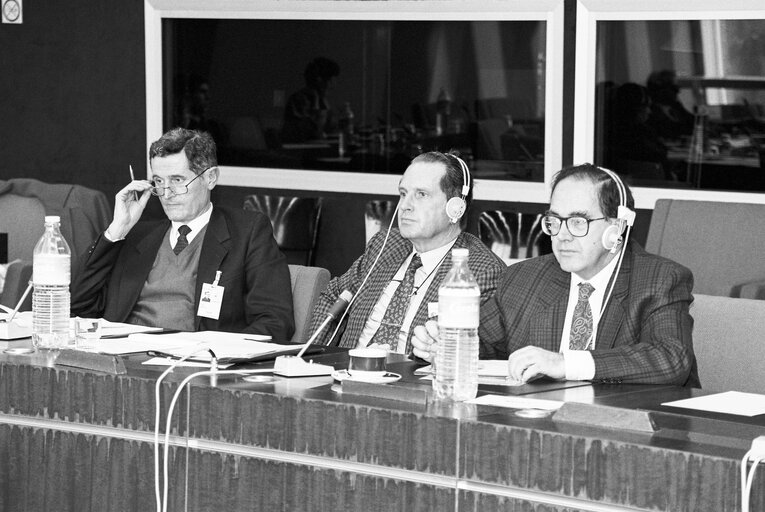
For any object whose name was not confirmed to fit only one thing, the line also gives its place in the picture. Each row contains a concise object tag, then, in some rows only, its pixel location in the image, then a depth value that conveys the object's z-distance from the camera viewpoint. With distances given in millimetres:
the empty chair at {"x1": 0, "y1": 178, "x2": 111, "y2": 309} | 9191
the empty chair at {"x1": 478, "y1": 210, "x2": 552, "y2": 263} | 8861
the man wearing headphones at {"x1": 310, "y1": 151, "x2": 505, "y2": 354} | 5887
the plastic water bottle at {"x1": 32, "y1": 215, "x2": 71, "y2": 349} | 5010
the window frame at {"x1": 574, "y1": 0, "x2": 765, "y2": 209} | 8868
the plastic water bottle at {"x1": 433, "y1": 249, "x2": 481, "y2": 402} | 4056
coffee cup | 4356
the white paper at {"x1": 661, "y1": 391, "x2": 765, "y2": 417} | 3941
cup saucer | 4204
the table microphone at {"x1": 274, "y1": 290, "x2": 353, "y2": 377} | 4430
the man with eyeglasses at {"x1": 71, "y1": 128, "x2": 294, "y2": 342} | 6221
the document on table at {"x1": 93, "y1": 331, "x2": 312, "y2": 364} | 4738
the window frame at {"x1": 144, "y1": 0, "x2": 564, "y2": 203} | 9447
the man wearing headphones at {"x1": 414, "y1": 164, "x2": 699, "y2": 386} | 4798
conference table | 3426
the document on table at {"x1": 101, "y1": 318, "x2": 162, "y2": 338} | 5374
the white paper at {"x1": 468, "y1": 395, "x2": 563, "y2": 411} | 3898
